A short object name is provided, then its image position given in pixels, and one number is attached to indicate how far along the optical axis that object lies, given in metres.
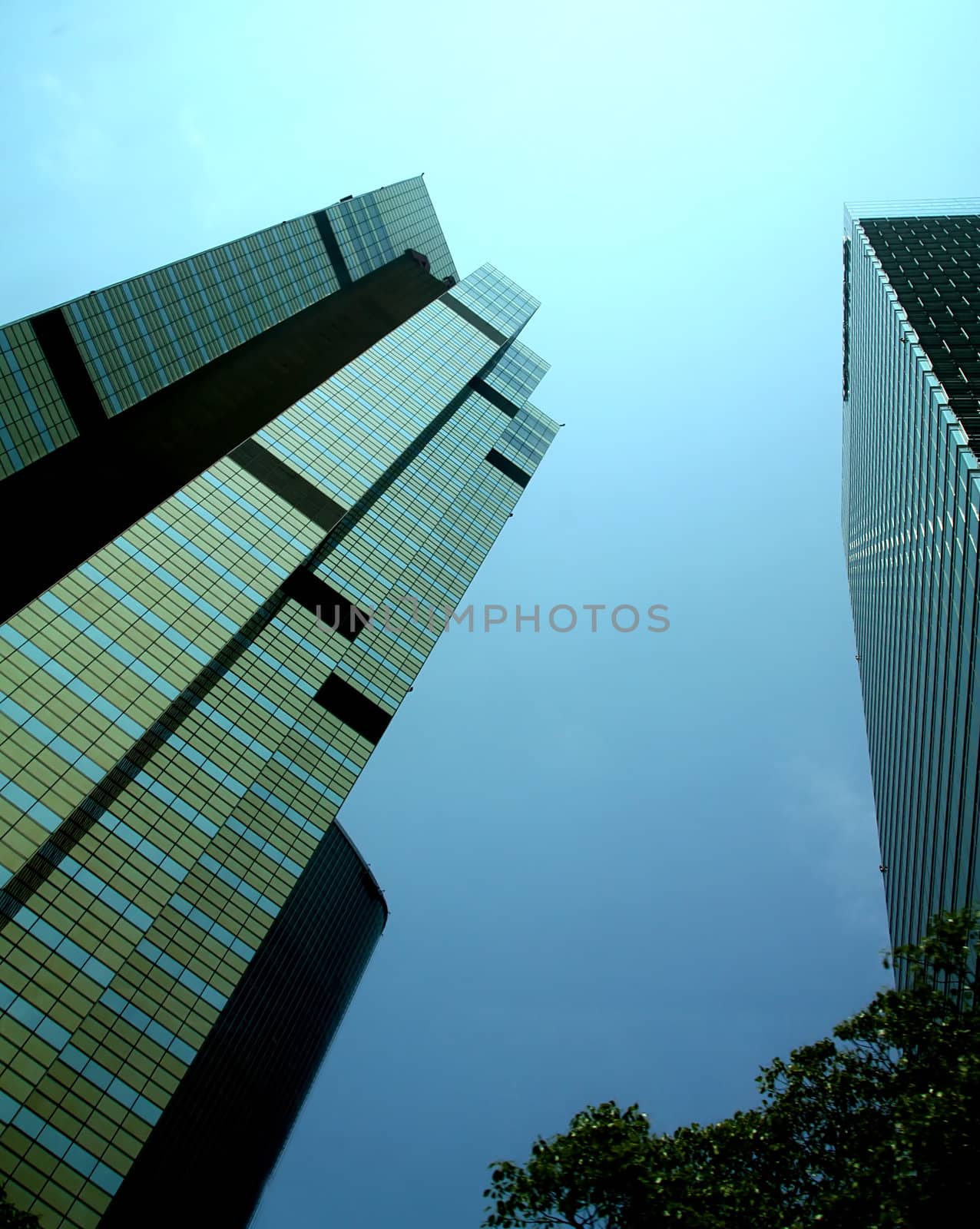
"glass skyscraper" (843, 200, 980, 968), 41.53
